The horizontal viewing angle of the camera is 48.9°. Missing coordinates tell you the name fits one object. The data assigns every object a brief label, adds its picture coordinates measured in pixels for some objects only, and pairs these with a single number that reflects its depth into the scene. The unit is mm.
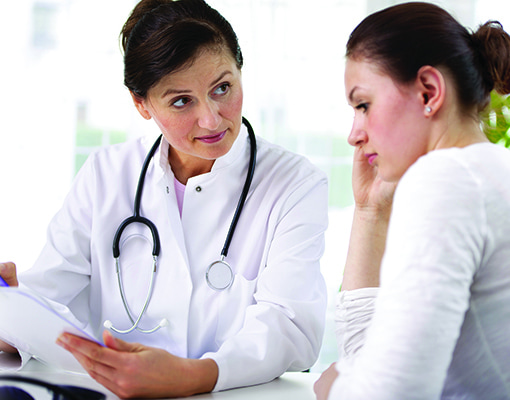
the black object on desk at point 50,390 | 812
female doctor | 1313
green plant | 1020
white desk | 1104
